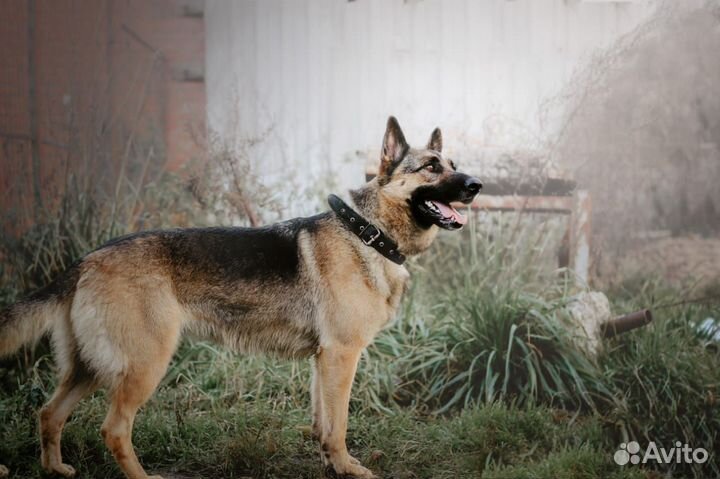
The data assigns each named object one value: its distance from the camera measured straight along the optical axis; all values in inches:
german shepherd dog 113.3
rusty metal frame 174.7
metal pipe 156.6
